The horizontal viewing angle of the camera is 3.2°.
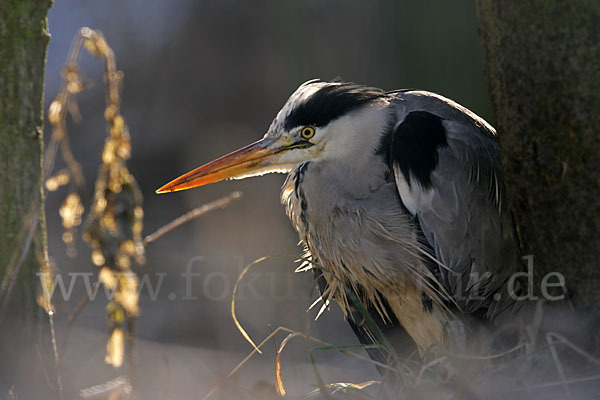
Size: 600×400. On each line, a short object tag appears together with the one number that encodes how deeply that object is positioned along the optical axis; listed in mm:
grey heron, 10414
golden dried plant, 10365
